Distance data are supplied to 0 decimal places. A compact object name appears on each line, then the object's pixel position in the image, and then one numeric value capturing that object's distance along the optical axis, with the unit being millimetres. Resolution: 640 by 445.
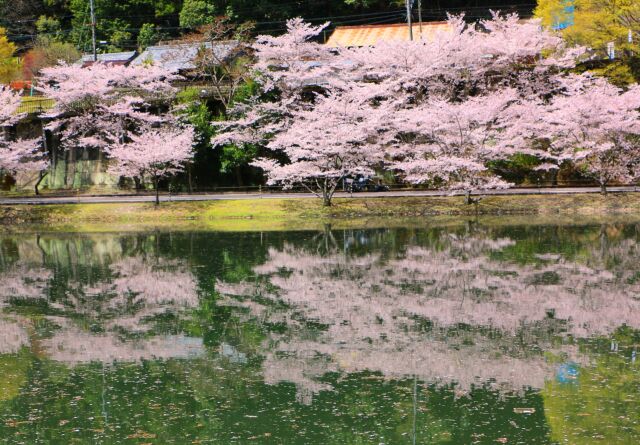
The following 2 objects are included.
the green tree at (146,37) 59188
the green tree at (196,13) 56344
